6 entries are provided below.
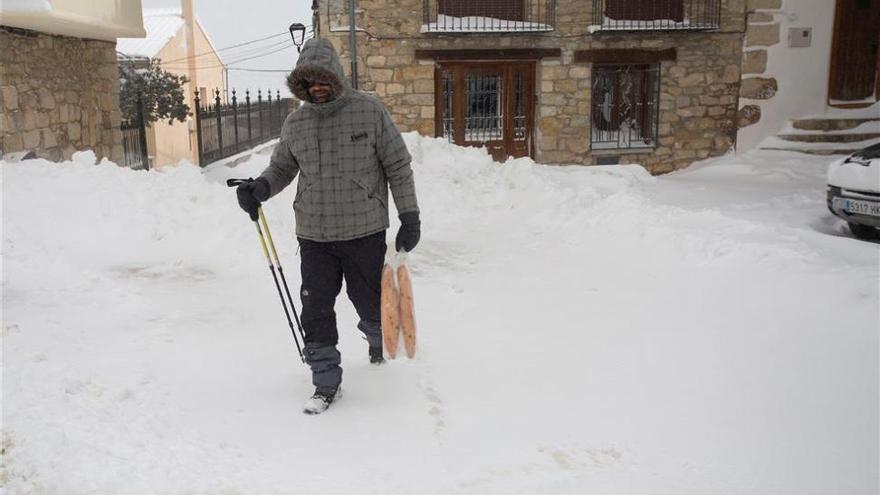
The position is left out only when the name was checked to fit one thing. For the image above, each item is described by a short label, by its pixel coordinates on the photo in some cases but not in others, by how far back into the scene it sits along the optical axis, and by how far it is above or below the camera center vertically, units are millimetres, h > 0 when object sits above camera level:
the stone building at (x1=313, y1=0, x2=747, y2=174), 12453 +637
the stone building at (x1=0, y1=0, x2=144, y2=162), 8234 +468
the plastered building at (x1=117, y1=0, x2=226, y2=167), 21641 +1713
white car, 6898 -799
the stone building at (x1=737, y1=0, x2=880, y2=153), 12812 +597
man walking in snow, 3359 -391
